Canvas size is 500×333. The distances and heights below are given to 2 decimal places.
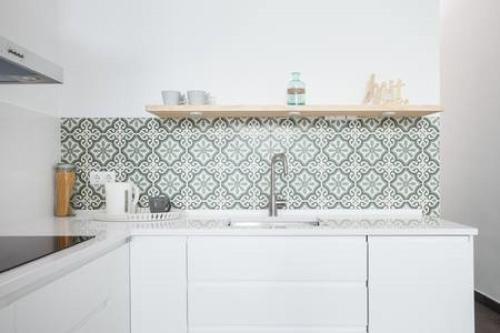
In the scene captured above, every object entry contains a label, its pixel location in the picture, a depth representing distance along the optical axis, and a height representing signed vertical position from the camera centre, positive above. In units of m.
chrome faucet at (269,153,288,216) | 2.38 -0.14
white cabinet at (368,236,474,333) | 1.95 -0.52
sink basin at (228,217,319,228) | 2.36 -0.31
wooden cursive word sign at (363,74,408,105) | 2.35 +0.37
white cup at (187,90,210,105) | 2.33 +0.34
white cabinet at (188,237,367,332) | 1.97 -0.54
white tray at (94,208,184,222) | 2.24 -0.27
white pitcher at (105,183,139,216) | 2.38 -0.18
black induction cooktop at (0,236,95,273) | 1.26 -0.28
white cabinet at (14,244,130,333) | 1.17 -0.43
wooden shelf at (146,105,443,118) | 2.28 +0.27
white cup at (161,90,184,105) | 2.33 +0.34
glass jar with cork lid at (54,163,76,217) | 2.48 -0.13
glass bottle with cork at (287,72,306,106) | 2.33 +0.36
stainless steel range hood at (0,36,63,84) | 1.41 +0.33
